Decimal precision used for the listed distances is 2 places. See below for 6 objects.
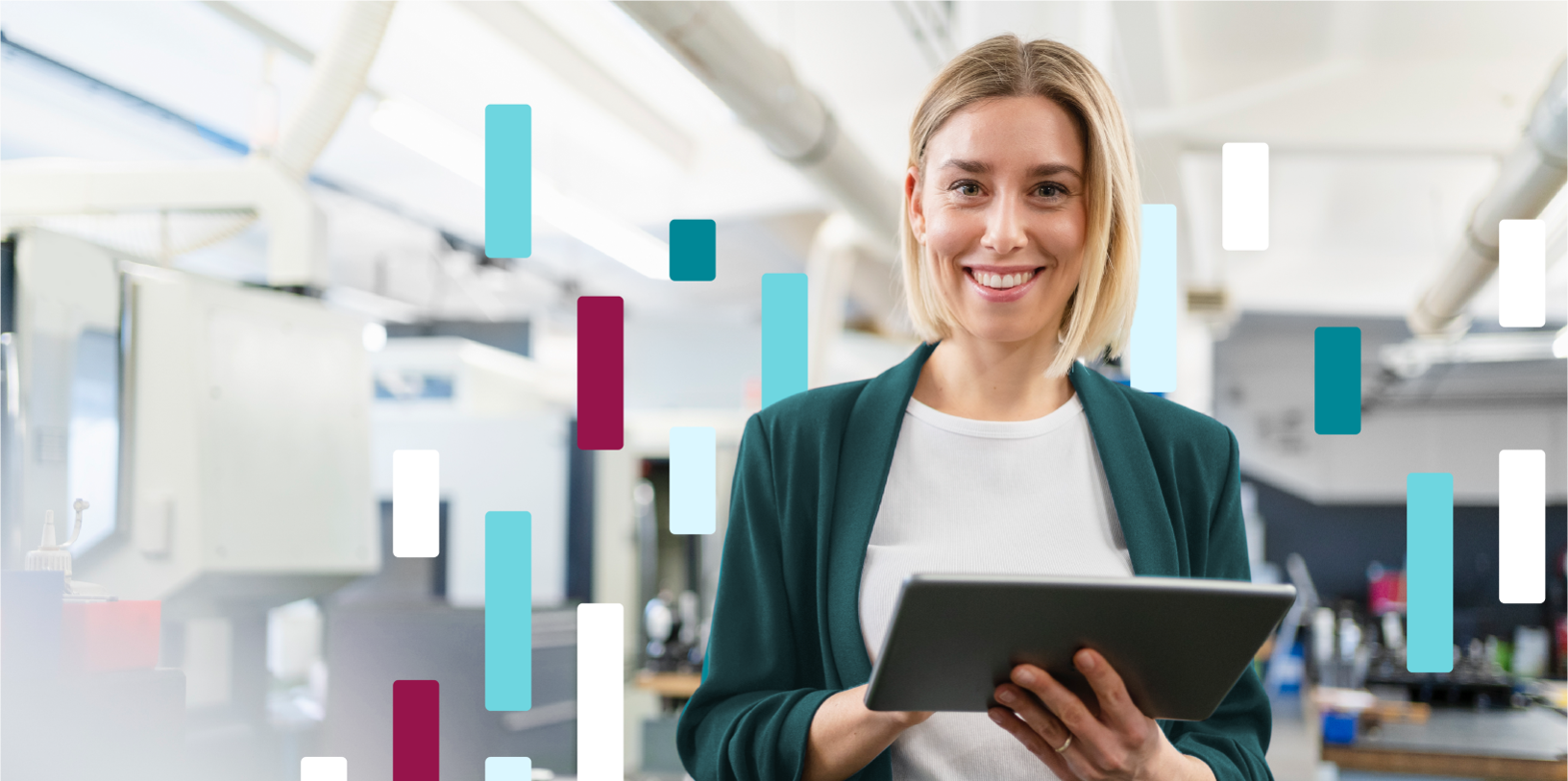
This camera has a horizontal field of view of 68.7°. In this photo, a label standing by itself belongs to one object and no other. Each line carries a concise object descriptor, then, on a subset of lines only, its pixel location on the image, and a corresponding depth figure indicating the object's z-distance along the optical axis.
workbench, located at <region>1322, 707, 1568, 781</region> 3.38
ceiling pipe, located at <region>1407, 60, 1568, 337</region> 3.10
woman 1.00
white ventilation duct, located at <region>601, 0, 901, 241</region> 2.42
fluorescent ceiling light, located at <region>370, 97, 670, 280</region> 3.21
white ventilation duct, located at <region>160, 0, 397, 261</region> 2.08
